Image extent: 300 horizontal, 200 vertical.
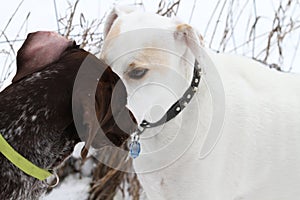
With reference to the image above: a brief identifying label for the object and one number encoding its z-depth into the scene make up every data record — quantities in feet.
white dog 6.46
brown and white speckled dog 5.65
